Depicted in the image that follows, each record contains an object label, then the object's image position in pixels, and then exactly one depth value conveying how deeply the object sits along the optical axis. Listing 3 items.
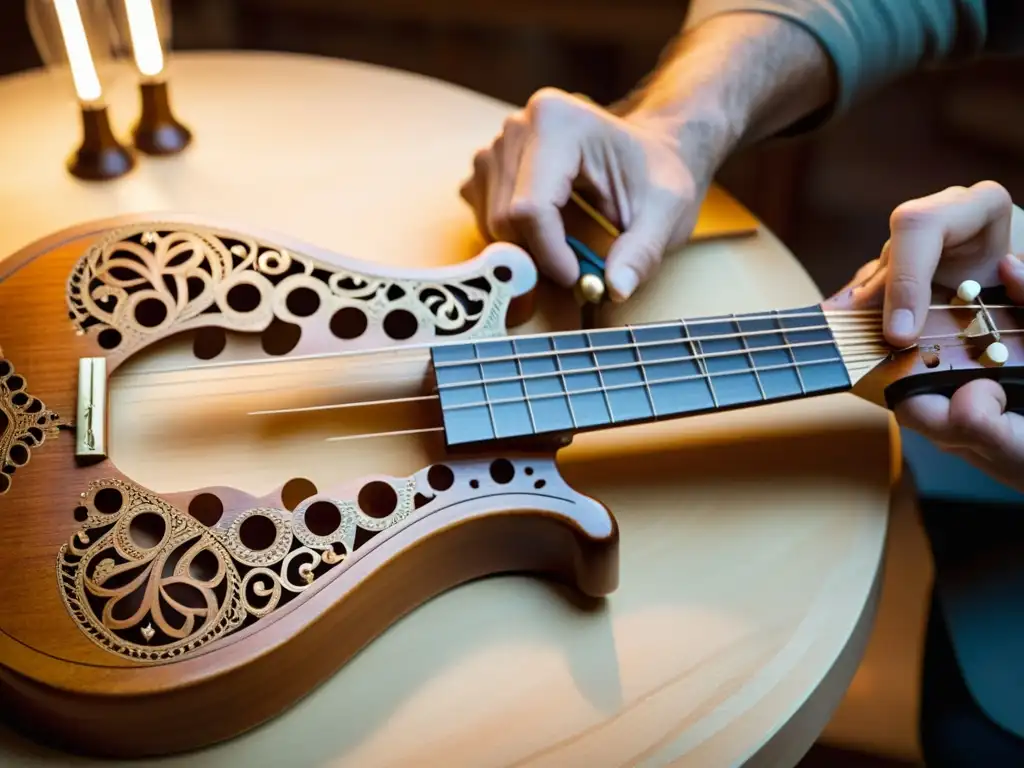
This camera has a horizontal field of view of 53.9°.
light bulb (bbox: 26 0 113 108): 0.89
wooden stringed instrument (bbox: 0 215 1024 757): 0.58
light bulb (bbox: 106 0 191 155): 0.93
